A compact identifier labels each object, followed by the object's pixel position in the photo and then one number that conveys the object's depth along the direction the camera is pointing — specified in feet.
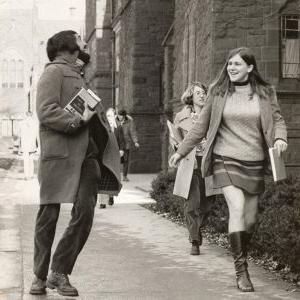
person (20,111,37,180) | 71.72
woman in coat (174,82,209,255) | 28.55
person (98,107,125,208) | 44.73
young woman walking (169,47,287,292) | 21.86
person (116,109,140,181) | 70.08
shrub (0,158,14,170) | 96.77
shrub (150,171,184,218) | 39.45
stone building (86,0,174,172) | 87.71
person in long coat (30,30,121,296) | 20.13
